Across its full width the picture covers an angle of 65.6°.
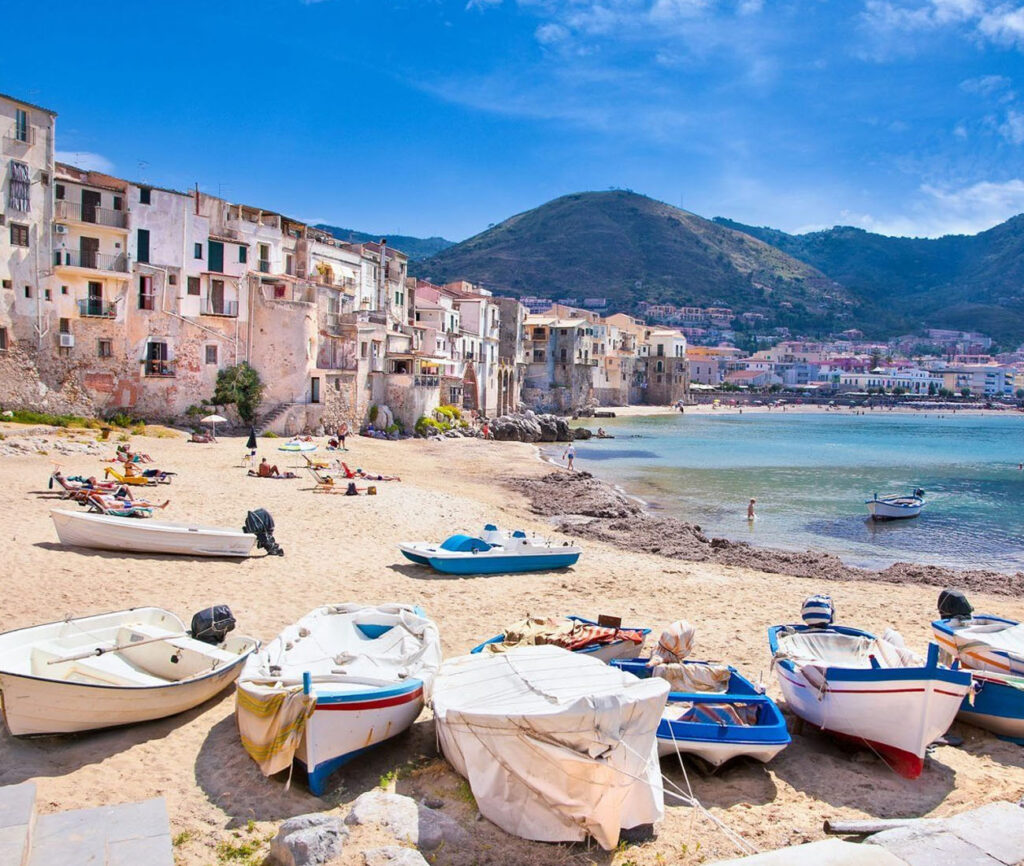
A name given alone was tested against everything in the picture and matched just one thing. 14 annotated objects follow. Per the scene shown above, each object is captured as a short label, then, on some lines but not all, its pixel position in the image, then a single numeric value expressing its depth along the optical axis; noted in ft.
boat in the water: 92.63
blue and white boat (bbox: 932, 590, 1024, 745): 29.25
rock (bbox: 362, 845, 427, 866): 18.04
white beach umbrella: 107.14
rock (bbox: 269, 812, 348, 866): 18.30
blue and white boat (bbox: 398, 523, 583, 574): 49.52
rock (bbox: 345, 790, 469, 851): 19.94
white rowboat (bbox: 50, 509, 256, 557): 47.16
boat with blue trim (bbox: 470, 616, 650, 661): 31.45
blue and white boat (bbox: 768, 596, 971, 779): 25.71
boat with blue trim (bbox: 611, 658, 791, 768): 24.77
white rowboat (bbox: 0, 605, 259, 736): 24.21
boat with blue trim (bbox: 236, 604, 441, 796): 23.02
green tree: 122.62
